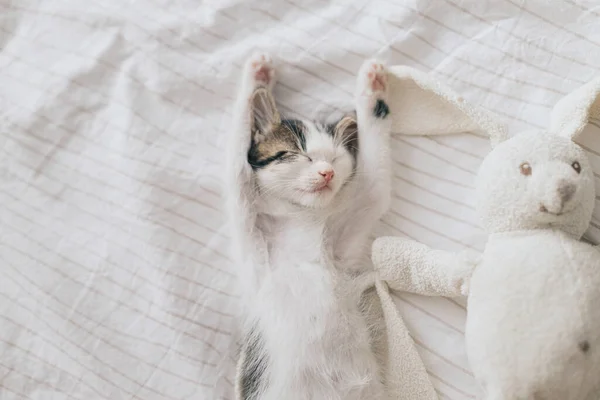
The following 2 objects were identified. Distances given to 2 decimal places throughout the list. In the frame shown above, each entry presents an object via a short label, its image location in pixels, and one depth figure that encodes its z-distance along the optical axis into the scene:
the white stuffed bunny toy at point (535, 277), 0.28
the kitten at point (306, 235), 0.35
